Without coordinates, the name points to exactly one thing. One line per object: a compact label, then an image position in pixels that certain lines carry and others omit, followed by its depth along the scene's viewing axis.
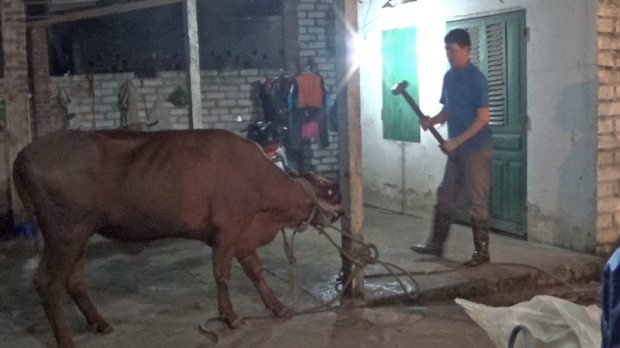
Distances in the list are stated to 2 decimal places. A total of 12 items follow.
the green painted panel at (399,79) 8.87
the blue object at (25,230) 8.63
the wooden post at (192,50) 7.45
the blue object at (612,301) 1.66
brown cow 4.65
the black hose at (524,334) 2.37
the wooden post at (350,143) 5.63
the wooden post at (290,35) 11.12
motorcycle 10.17
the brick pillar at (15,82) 8.76
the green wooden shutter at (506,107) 7.43
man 6.33
